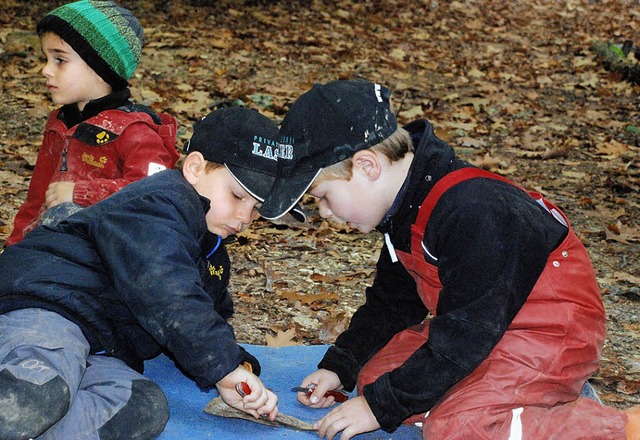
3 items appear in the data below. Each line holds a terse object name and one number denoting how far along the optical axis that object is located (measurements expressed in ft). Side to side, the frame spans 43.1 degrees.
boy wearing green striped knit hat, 12.41
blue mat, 9.62
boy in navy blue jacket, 8.42
